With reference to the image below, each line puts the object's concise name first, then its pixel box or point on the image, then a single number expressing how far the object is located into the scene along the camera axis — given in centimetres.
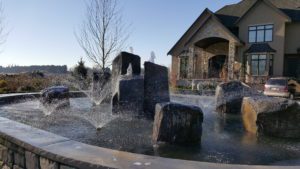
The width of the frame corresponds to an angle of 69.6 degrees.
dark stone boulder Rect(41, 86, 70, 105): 647
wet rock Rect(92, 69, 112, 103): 827
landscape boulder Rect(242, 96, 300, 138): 436
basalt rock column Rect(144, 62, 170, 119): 597
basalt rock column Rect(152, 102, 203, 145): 372
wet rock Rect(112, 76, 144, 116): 573
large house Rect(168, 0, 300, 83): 1937
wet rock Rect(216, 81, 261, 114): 654
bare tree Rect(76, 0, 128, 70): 1468
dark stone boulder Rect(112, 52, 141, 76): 755
